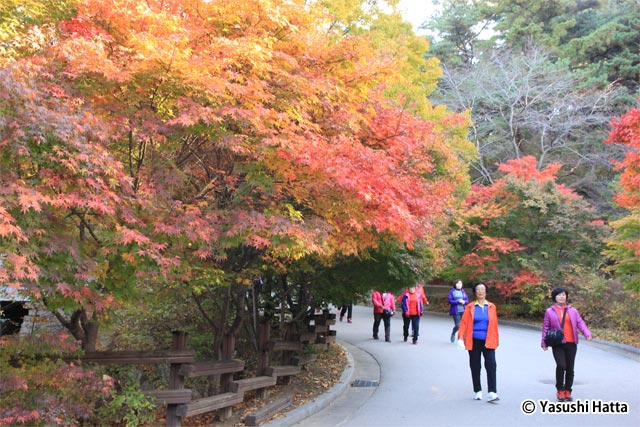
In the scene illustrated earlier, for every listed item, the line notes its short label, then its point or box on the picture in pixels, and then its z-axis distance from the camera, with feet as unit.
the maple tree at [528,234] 68.59
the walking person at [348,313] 69.22
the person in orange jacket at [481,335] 24.45
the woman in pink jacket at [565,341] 24.50
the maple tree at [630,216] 35.01
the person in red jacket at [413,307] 45.44
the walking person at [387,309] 49.29
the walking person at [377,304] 49.37
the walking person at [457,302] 46.75
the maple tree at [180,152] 14.67
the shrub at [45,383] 15.78
